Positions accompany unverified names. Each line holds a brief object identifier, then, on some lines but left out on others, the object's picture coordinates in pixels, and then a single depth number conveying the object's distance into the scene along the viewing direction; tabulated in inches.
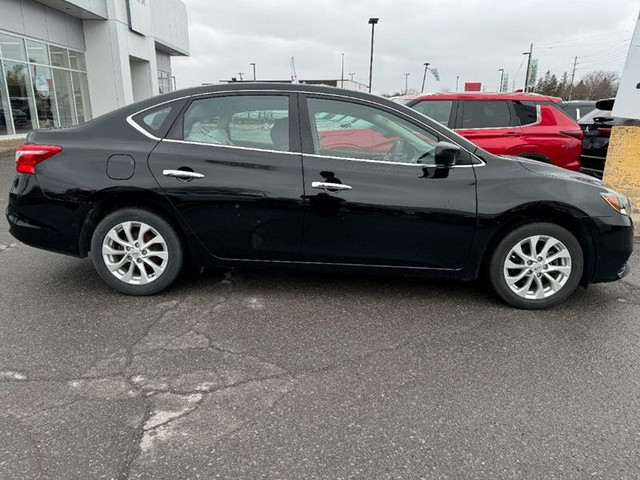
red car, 279.9
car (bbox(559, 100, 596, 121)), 467.2
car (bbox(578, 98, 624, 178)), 318.7
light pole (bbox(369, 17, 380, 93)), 1104.6
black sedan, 138.9
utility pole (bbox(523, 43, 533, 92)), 1720.5
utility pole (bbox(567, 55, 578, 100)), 2943.9
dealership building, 613.0
